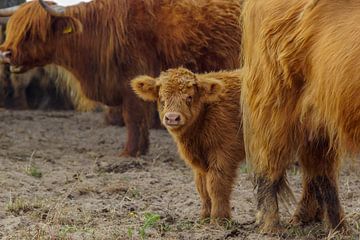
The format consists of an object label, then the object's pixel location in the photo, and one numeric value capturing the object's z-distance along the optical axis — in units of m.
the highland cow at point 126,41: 19.09
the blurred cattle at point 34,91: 26.37
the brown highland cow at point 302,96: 10.17
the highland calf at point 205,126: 12.29
